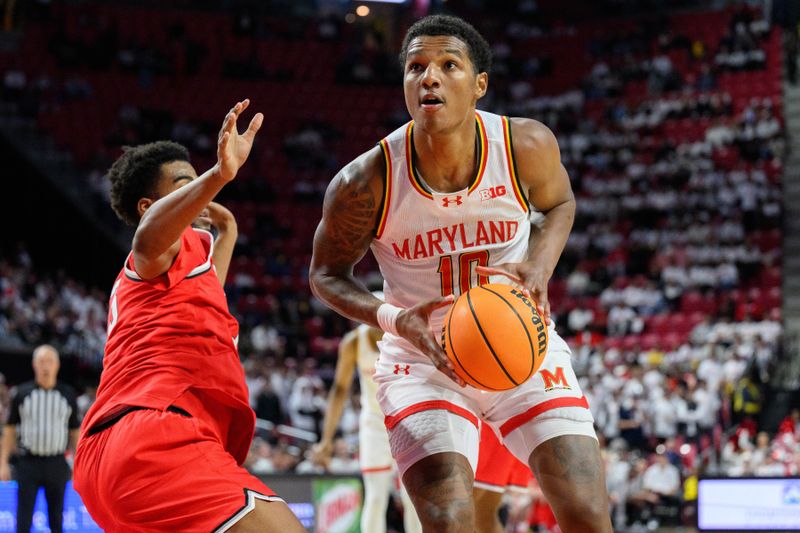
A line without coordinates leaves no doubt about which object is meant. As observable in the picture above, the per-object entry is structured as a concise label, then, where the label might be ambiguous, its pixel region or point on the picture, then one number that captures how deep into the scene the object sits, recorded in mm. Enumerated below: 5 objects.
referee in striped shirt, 8492
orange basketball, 3596
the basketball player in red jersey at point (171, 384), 3451
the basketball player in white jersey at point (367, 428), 7730
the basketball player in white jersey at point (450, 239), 3957
